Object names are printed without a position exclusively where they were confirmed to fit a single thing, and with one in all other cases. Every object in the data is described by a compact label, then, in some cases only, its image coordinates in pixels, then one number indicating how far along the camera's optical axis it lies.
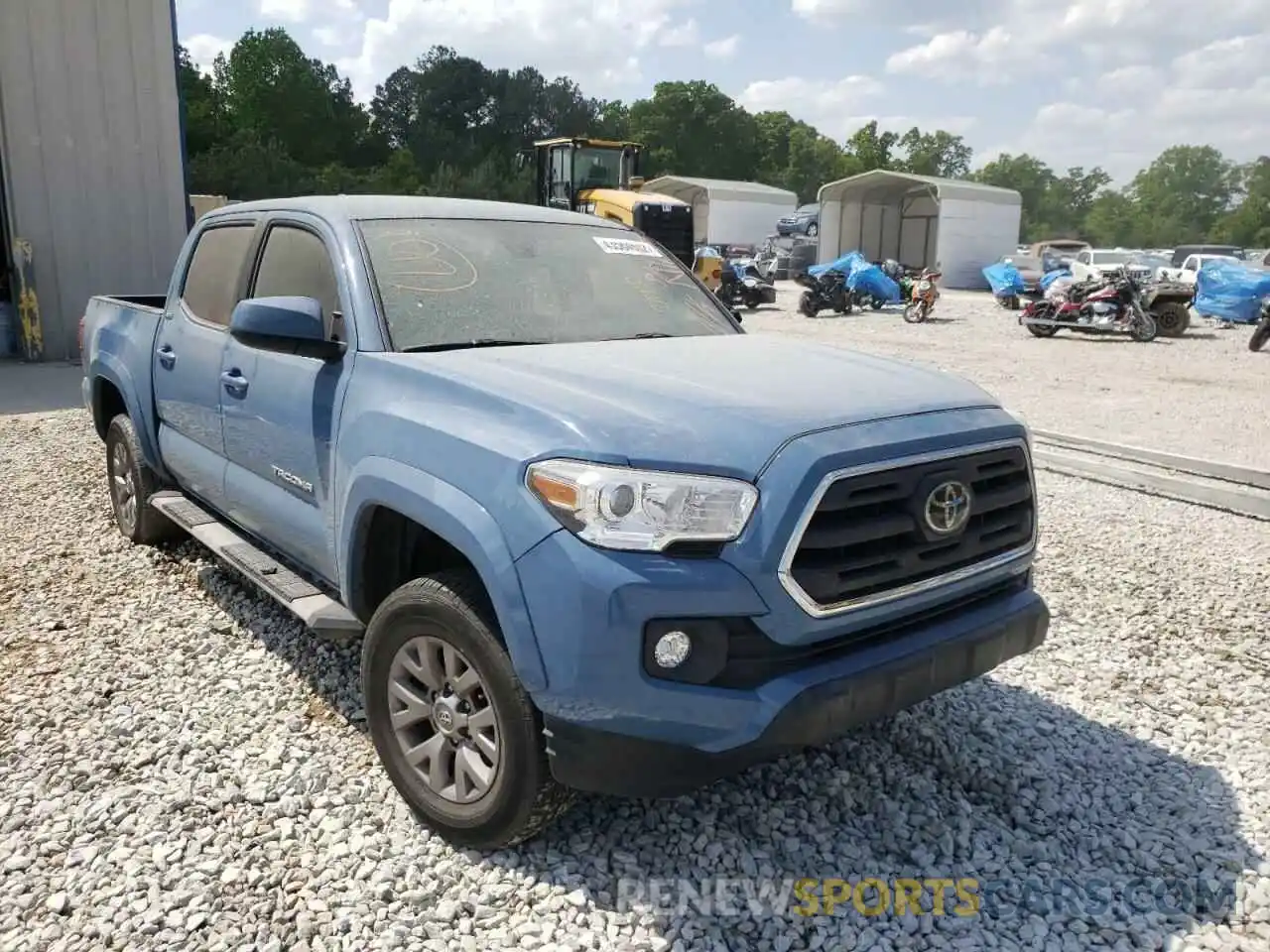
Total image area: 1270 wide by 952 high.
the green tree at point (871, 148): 103.62
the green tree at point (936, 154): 123.88
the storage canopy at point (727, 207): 43.84
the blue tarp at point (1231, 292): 21.45
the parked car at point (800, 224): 43.91
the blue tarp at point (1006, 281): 25.44
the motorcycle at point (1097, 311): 18.44
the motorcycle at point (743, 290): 24.03
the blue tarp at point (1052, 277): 22.95
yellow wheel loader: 21.08
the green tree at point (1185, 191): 103.00
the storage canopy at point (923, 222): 35.28
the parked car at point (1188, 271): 24.55
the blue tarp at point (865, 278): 24.03
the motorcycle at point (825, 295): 23.00
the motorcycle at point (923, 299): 22.08
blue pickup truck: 2.40
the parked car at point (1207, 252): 32.62
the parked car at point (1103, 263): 20.53
